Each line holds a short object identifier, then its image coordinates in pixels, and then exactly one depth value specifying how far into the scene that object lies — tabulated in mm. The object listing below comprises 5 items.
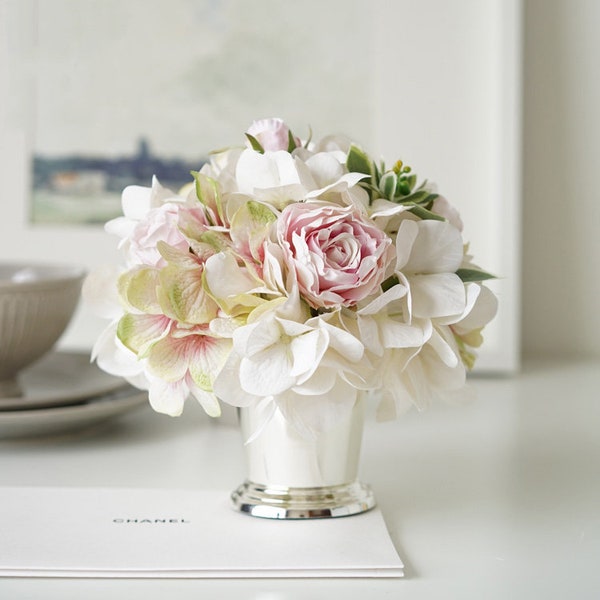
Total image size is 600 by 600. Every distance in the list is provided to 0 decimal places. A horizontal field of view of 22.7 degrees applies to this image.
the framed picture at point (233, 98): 1000
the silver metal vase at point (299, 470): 633
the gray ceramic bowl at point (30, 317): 801
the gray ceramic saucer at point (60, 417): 746
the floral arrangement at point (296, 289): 585
